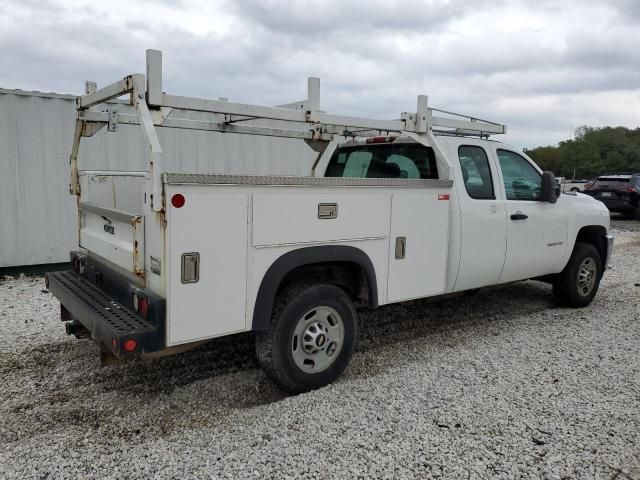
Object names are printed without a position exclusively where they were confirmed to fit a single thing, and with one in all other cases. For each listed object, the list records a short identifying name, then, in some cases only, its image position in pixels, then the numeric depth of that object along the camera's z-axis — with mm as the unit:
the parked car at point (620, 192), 19953
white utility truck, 3393
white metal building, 7801
